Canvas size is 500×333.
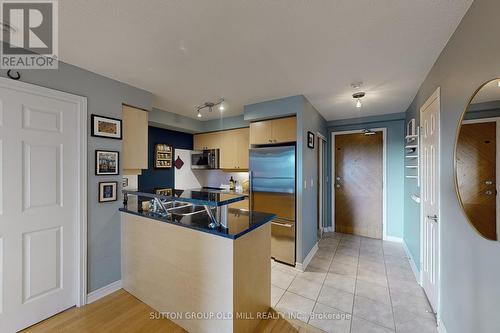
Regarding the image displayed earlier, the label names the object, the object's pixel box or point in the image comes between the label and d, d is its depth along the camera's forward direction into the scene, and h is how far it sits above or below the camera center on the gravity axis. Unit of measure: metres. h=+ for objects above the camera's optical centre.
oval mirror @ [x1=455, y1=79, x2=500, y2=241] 1.07 +0.04
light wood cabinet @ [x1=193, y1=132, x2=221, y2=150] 4.25 +0.55
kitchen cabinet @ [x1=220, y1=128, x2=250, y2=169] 3.85 +0.34
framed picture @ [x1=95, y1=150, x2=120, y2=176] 2.23 +0.04
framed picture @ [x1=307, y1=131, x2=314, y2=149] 3.12 +0.42
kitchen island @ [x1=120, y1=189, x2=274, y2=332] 1.59 -0.85
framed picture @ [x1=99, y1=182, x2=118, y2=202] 2.26 -0.28
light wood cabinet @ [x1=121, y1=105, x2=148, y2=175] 2.56 +0.33
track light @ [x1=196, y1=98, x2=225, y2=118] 3.21 +0.99
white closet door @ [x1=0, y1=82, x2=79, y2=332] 1.72 -0.36
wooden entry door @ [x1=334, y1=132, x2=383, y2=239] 4.11 -0.37
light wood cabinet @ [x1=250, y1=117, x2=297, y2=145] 3.01 +0.55
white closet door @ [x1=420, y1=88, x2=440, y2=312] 1.90 -0.31
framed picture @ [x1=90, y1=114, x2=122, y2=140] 2.20 +0.44
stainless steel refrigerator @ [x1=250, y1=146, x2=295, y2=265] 2.98 -0.38
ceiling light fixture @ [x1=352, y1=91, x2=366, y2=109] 2.75 +0.97
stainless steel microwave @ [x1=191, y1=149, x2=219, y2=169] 4.27 +0.16
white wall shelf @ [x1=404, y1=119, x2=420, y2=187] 2.63 +0.22
